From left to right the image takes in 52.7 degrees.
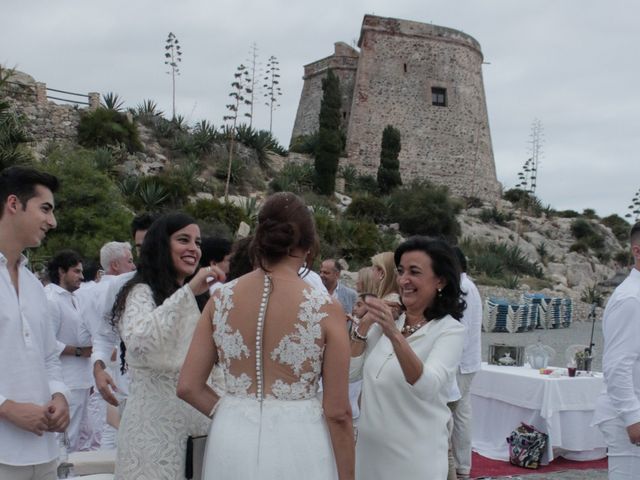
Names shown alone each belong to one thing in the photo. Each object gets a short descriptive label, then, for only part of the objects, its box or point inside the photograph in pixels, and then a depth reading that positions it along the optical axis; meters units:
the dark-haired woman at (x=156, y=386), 2.66
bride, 2.28
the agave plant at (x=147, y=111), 31.38
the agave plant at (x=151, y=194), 22.70
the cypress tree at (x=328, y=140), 31.84
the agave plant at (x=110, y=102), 27.52
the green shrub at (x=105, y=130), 26.06
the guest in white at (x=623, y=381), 3.14
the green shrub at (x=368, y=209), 30.31
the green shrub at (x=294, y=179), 30.06
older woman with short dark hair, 2.62
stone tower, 38.34
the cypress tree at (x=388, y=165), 35.44
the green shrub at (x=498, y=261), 28.72
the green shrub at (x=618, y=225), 46.56
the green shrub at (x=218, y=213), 21.45
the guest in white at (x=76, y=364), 5.20
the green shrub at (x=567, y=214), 44.43
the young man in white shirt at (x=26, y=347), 2.44
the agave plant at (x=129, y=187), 22.92
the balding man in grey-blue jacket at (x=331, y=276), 7.00
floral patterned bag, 6.10
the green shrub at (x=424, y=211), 30.88
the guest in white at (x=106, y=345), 3.37
